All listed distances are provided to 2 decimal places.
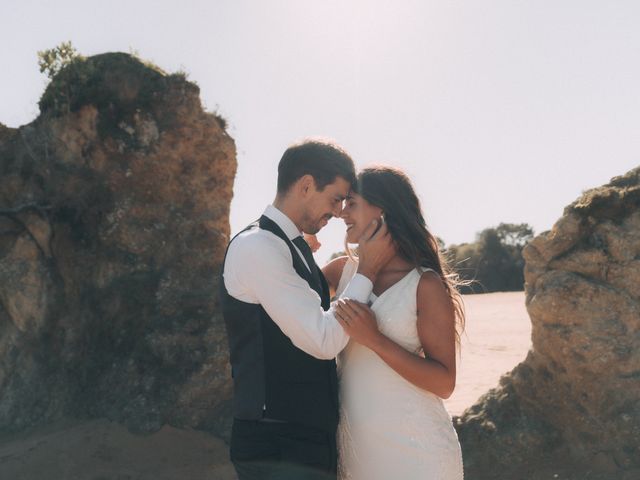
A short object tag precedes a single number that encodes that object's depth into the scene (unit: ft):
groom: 9.94
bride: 10.59
